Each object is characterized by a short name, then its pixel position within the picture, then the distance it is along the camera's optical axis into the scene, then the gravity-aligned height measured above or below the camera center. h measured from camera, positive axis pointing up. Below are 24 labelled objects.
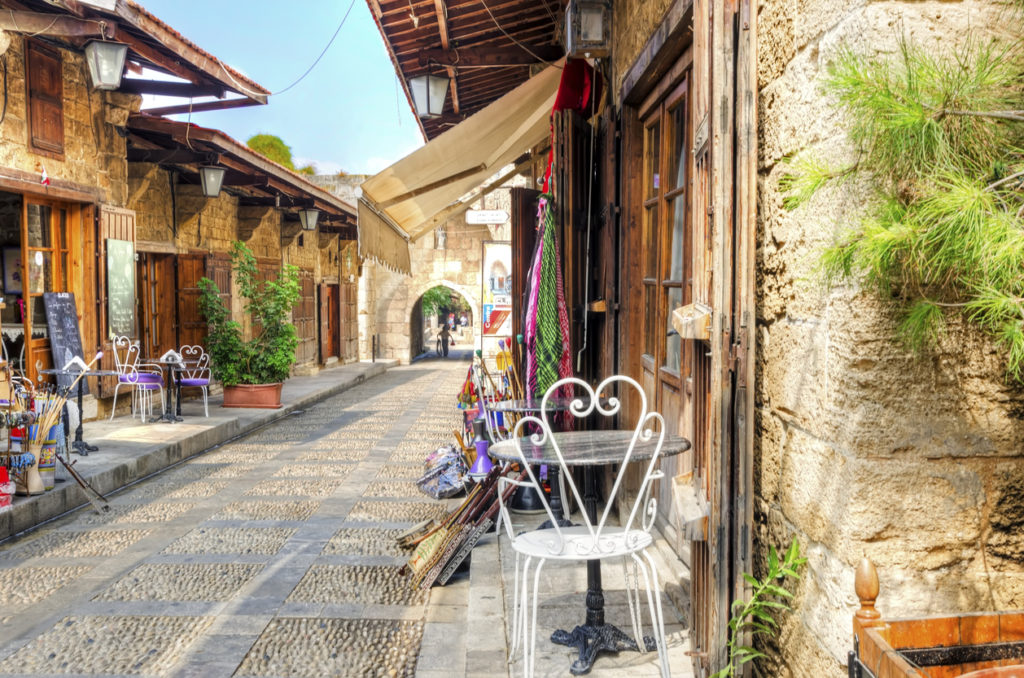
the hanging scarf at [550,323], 4.92 -0.04
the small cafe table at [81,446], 7.02 -1.11
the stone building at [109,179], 7.54 +1.67
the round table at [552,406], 4.46 -0.52
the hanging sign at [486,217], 13.19 +1.65
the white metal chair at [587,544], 2.61 -0.78
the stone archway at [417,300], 21.94 +0.48
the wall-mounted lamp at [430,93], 7.77 +2.16
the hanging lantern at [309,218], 14.67 +1.82
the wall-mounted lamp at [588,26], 5.00 +1.80
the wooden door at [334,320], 19.44 -0.05
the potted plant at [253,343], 10.96 -0.33
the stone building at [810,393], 1.72 -0.18
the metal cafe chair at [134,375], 8.84 -0.61
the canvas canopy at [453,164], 5.94 +1.15
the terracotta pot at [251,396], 10.96 -1.05
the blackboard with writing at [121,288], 9.19 +0.37
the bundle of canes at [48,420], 5.62 -0.70
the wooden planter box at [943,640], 1.40 -0.58
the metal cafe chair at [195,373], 9.45 -0.70
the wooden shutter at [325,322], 18.28 -0.09
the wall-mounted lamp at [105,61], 7.18 +2.31
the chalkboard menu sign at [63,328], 8.23 -0.09
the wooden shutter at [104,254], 8.95 +0.72
